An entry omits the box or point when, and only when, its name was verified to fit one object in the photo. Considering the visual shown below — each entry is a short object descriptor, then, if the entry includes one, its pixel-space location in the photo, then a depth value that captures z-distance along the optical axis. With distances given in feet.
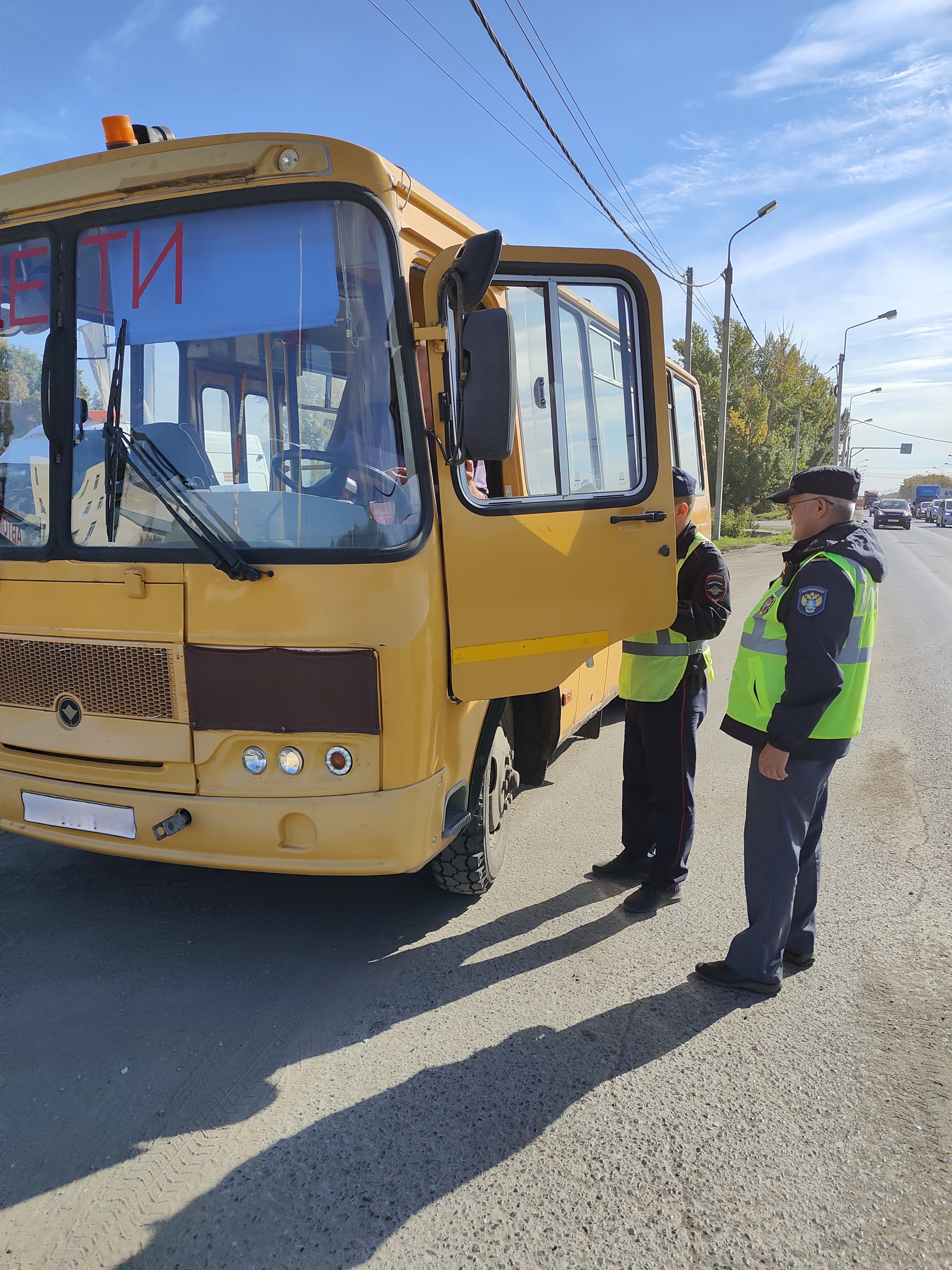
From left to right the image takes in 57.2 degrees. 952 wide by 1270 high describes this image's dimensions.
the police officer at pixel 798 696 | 9.45
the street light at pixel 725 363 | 81.15
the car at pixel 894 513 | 154.30
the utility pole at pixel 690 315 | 77.61
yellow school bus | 9.31
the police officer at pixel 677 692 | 12.29
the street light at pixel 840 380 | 132.67
